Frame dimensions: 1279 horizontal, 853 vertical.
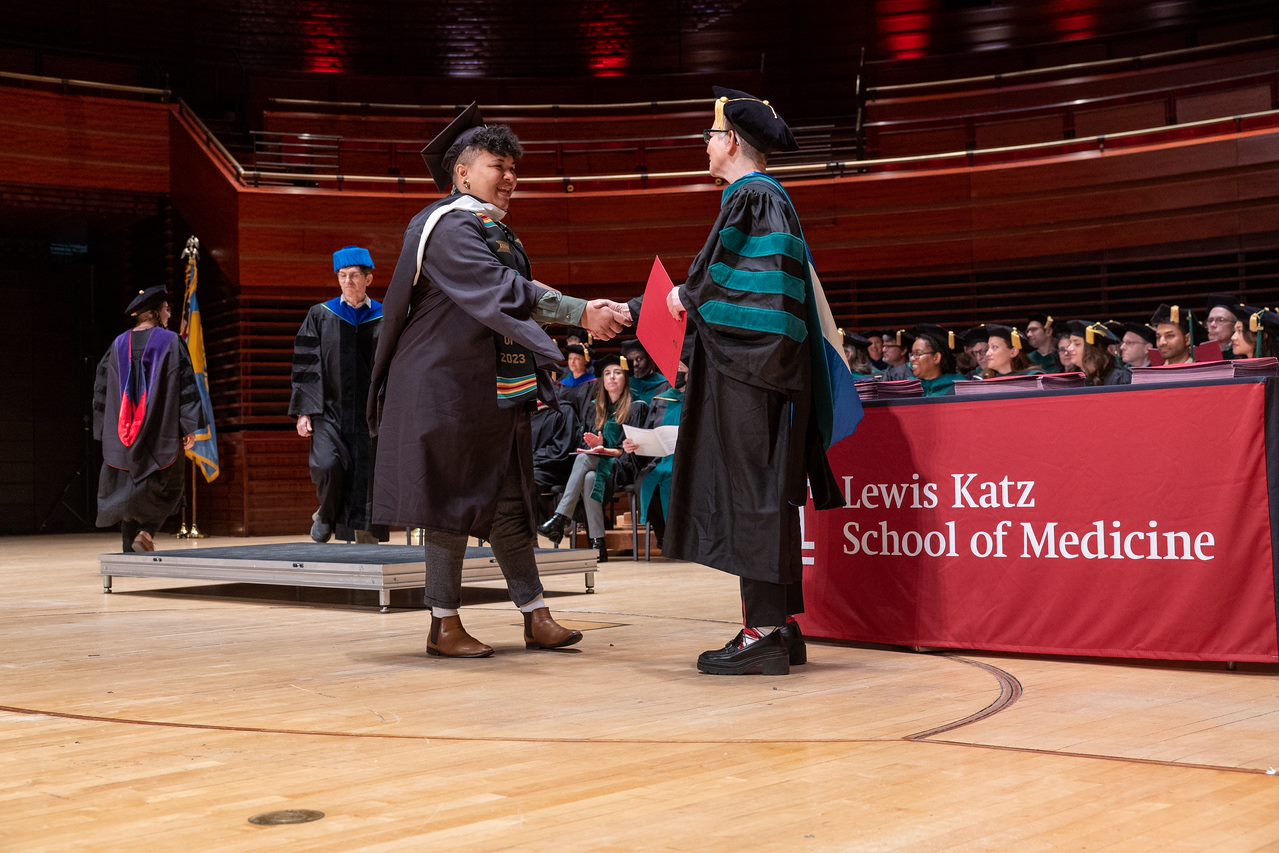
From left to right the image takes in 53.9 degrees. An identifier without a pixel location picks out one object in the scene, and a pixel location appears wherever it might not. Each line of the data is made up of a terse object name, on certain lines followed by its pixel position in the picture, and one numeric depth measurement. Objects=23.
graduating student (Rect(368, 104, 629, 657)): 3.43
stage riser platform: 4.79
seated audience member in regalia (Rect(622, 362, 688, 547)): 7.43
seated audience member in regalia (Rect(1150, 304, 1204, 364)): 6.61
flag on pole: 10.50
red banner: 3.12
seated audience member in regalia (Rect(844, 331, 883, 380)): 8.91
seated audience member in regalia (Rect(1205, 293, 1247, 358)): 6.86
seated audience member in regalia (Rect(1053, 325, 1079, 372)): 7.21
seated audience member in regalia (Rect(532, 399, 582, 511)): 8.17
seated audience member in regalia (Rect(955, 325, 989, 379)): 8.12
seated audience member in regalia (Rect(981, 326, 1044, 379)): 7.60
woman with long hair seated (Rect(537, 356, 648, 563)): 7.77
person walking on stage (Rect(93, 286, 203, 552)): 7.09
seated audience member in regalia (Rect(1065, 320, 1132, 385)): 6.63
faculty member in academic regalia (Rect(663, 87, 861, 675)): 3.16
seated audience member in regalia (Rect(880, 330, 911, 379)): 9.65
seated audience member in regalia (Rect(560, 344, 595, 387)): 8.94
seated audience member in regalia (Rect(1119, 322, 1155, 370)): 6.91
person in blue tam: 6.57
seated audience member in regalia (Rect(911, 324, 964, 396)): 7.64
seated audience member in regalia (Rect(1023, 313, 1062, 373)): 8.89
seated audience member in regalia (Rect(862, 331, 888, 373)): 9.95
